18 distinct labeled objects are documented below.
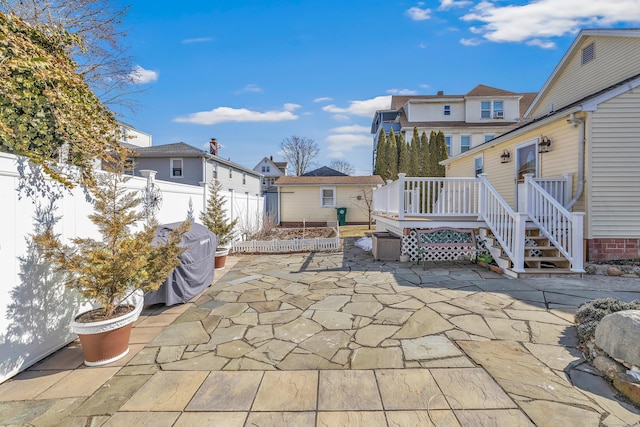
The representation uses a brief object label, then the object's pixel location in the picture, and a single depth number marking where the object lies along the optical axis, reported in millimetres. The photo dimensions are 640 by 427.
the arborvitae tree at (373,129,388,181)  20797
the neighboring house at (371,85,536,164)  20406
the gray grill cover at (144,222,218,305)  4324
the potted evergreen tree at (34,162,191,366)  2785
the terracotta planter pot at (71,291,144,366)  2756
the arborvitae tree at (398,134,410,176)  20406
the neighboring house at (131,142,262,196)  16391
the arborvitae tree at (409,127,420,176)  20014
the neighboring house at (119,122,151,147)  25531
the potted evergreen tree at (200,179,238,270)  7343
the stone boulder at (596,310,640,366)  2354
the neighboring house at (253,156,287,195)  37094
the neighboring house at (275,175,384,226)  17766
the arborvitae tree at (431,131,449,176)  19844
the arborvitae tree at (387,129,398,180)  20609
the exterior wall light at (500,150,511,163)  9219
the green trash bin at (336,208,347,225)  17469
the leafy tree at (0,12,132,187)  2656
